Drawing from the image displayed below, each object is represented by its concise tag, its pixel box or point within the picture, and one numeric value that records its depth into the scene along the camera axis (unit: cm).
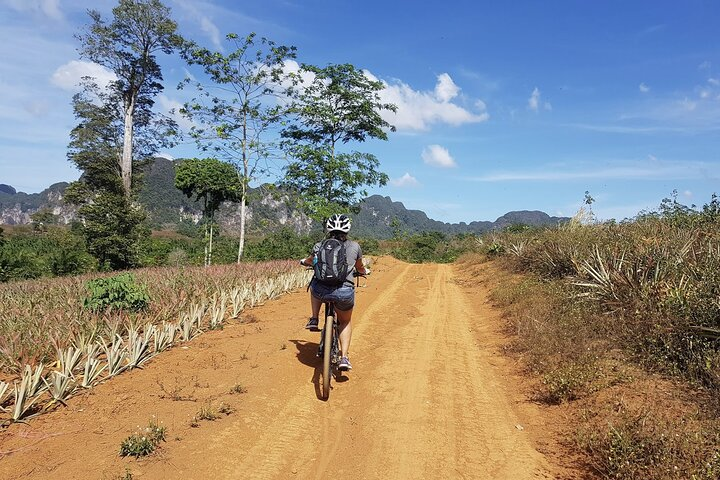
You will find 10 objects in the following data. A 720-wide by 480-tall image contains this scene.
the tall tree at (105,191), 1700
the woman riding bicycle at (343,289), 525
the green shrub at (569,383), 514
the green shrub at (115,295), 726
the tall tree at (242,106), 1614
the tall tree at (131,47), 2261
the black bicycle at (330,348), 503
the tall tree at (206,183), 2091
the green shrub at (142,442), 356
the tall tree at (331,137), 1797
